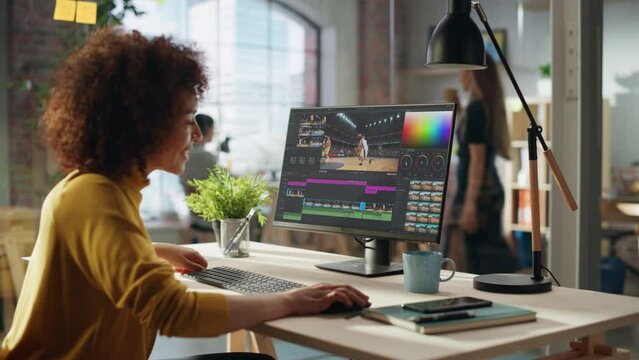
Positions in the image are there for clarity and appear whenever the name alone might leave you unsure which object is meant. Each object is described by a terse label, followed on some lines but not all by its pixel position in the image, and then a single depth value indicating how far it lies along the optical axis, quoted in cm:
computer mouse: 177
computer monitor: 217
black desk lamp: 215
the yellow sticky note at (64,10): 369
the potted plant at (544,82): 346
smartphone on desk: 169
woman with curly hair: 158
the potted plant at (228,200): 264
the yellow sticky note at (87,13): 372
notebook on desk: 161
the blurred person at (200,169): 401
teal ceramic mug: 200
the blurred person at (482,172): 376
